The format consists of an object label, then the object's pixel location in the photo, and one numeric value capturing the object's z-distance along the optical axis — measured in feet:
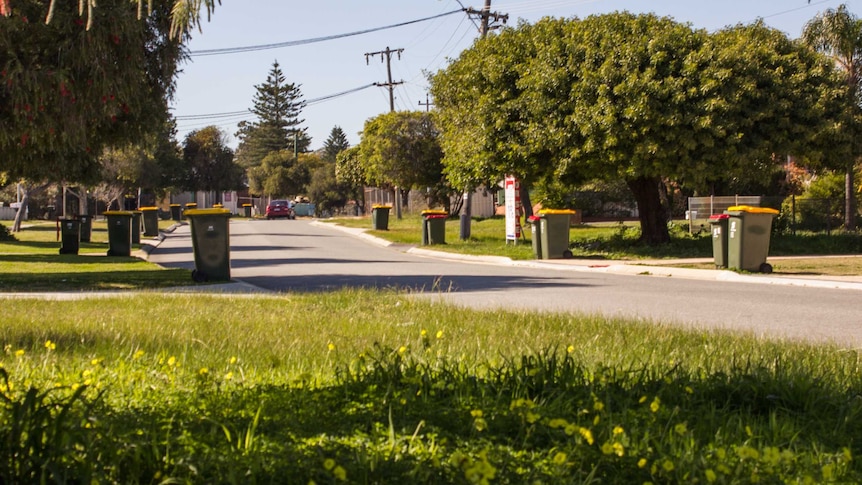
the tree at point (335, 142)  501.56
